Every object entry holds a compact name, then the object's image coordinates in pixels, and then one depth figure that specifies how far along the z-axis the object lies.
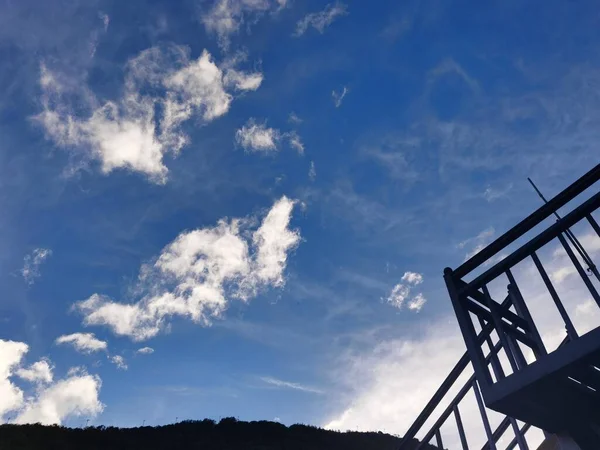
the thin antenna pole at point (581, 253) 3.48
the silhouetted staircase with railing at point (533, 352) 3.31
